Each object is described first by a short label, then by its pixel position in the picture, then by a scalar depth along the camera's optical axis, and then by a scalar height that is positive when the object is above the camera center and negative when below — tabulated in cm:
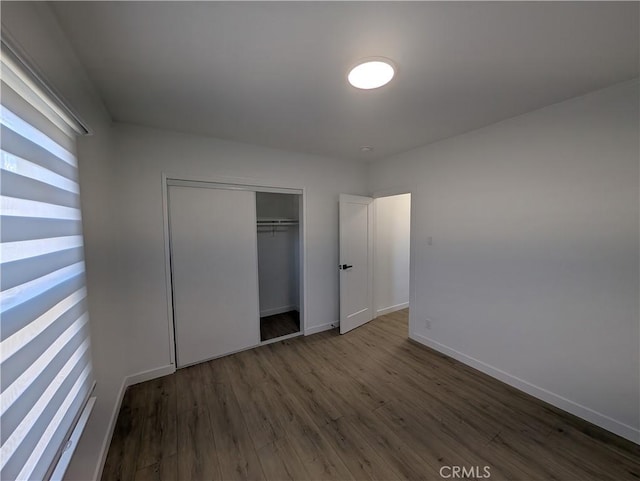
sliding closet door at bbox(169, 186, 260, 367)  262 -50
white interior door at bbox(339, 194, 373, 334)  348 -50
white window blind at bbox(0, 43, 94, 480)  83 -23
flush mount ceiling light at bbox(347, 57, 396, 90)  148 +96
